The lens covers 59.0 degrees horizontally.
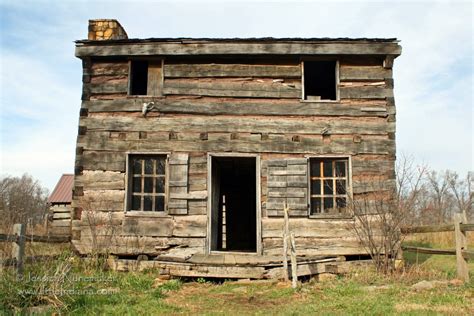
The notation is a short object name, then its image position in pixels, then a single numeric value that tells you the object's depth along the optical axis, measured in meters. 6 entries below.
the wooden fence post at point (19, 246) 7.07
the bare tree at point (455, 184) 53.16
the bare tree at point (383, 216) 9.48
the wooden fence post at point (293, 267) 8.23
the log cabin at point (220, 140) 10.15
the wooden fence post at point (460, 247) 8.41
